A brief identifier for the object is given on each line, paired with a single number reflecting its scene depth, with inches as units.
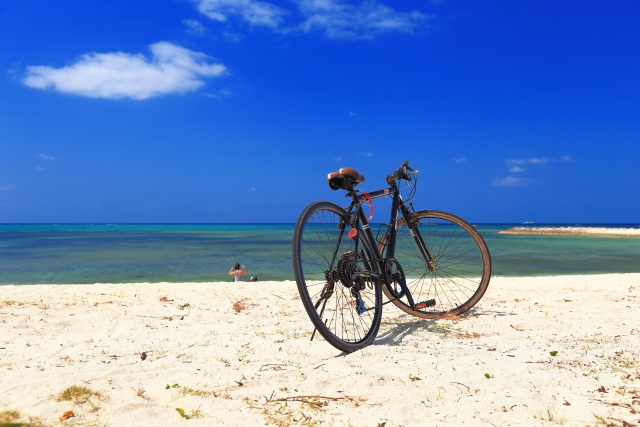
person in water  455.8
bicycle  139.9
